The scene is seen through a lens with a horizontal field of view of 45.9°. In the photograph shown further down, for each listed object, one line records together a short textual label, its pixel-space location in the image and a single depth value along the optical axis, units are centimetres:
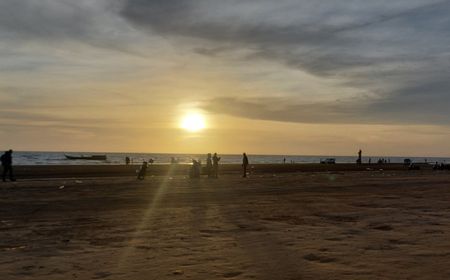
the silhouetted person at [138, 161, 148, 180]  3815
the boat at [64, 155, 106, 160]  12442
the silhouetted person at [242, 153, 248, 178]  4195
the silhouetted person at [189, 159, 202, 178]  3884
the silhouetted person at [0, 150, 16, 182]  3490
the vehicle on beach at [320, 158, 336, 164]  9783
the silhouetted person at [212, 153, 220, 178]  3980
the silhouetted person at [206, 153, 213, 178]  4103
